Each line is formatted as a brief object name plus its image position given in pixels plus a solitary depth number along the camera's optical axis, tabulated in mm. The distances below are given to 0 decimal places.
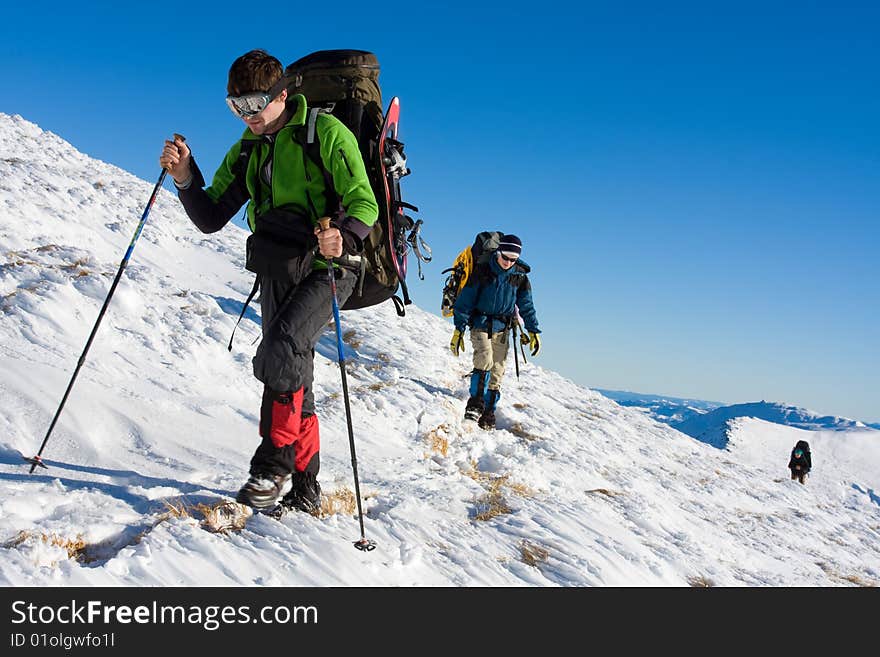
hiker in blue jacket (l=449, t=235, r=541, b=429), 8781
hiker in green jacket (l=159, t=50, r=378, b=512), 3332
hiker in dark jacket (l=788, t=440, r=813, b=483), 18859
